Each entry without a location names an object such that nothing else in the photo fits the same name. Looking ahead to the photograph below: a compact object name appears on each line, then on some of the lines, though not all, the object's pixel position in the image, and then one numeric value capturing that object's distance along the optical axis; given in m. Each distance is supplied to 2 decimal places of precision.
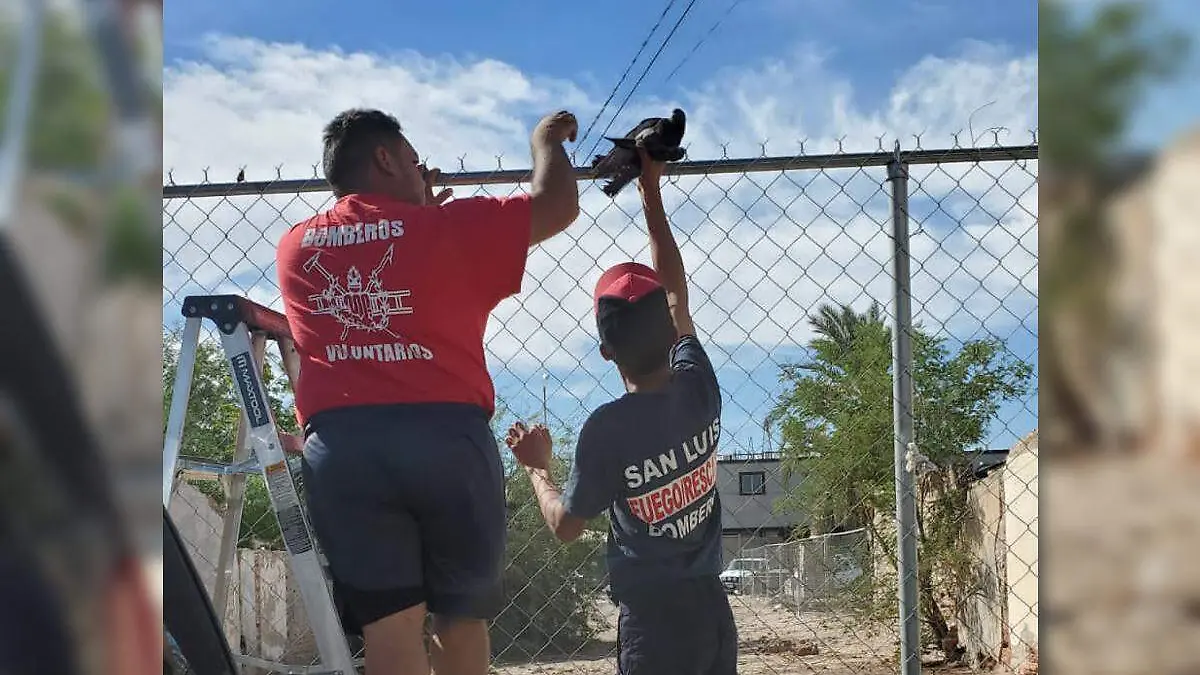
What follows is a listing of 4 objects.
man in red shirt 2.16
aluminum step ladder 2.26
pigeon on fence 2.63
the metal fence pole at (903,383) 2.83
